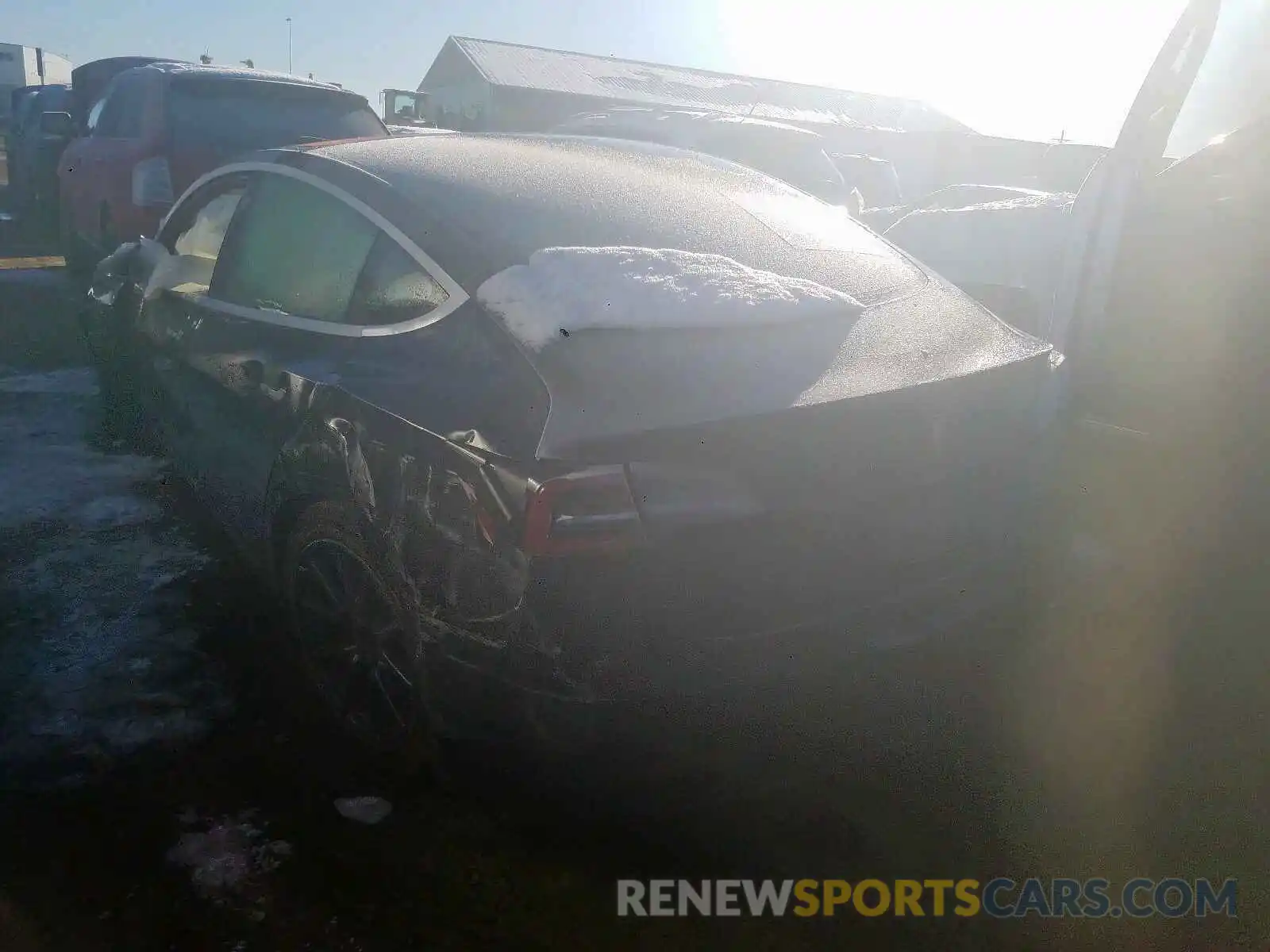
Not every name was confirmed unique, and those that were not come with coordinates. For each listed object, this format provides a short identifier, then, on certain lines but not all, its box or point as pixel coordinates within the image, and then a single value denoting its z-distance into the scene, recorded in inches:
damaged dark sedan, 78.1
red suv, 270.4
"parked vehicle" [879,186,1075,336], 189.6
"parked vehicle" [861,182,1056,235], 263.7
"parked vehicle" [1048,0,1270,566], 166.6
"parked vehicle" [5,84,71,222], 436.5
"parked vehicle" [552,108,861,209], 329.7
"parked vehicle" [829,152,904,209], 471.5
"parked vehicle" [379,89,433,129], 885.8
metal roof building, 1034.7
